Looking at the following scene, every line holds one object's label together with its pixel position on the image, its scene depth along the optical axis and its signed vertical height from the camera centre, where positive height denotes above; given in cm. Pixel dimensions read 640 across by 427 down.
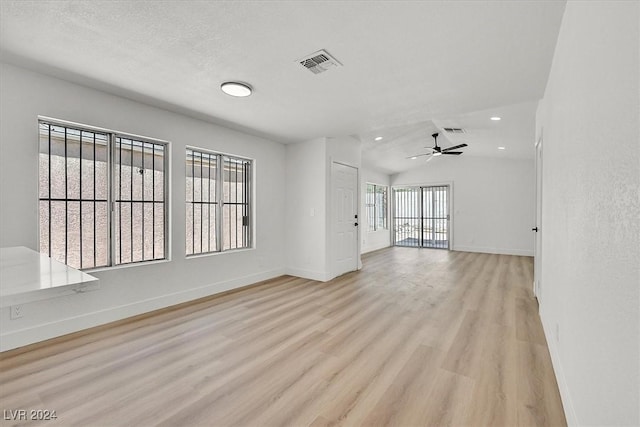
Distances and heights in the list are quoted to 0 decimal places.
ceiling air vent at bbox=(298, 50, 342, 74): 229 +129
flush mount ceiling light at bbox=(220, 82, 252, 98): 280 +127
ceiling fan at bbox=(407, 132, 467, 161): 638 +141
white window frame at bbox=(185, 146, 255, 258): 397 +8
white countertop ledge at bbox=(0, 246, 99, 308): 82 -23
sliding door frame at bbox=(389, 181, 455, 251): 860 +28
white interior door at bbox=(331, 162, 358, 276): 514 -11
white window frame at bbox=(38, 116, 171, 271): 288 +25
